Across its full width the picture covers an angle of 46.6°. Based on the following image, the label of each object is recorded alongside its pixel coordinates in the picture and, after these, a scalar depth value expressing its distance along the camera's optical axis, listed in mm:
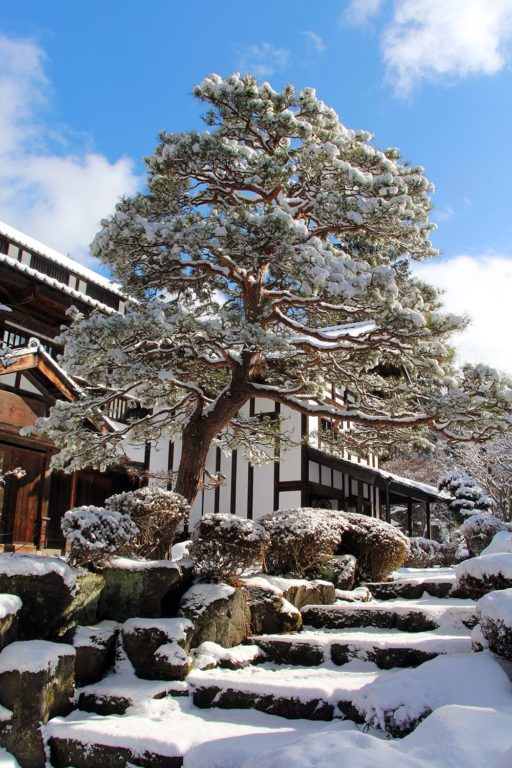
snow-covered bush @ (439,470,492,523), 21641
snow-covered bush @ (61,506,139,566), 7086
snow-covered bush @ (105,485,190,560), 8078
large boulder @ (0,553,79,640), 6199
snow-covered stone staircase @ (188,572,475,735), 5172
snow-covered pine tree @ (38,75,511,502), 8578
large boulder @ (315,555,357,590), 9867
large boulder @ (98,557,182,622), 7055
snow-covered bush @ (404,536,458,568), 17109
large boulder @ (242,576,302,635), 7617
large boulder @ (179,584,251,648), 6941
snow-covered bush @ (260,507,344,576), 9219
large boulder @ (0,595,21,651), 5765
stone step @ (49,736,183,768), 4691
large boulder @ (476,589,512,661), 5141
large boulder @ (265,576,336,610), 8352
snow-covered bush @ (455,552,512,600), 6660
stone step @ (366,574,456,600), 9672
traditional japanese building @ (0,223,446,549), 14086
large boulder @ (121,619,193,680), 6191
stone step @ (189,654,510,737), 4652
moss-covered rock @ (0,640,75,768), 5238
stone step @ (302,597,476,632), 7426
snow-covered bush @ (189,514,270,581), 7699
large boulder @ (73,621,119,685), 6172
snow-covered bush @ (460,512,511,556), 15508
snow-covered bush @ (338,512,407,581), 10758
